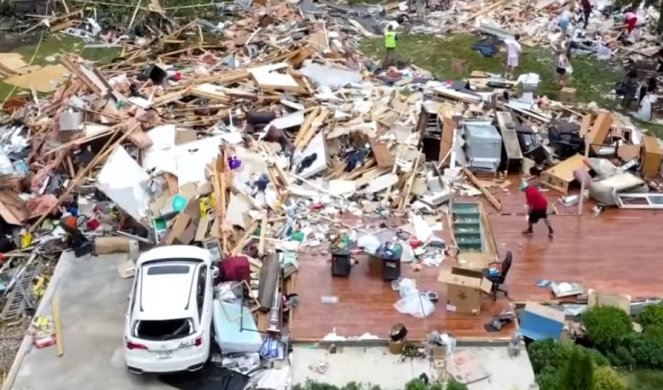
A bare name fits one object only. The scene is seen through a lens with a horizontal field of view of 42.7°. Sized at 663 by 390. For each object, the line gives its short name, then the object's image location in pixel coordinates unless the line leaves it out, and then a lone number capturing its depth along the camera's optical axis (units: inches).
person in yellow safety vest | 1017.3
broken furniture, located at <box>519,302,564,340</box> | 549.6
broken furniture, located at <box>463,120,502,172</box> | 762.2
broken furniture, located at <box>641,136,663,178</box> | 746.8
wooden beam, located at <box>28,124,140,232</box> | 705.6
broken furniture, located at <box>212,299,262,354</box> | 544.7
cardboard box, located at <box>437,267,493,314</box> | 566.9
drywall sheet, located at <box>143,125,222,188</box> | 716.0
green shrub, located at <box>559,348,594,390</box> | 415.8
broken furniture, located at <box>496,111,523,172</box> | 762.8
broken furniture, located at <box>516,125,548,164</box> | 775.1
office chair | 586.9
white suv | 513.0
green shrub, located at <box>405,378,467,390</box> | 507.2
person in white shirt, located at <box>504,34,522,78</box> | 1003.9
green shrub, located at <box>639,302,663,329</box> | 562.6
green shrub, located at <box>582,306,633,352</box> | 545.6
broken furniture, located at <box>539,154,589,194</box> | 741.9
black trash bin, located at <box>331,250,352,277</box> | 619.8
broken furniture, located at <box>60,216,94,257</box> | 668.1
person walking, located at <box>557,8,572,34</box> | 1123.3
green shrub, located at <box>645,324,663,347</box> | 546.3
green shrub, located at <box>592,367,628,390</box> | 496.7
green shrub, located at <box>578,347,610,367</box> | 521.3
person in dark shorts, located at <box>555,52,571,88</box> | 978.6
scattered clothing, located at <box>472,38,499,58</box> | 1094.4
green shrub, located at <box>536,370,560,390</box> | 504.7
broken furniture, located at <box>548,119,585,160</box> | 777.6
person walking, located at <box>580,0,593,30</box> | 1161.4
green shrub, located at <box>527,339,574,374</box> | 528.7
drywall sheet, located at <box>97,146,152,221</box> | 687.7
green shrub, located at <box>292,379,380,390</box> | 513.0
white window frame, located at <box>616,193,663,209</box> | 719.1
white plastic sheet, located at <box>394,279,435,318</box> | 580.4
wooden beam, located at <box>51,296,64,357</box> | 560.7
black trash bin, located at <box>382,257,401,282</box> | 612.7
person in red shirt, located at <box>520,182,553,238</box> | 658.2
